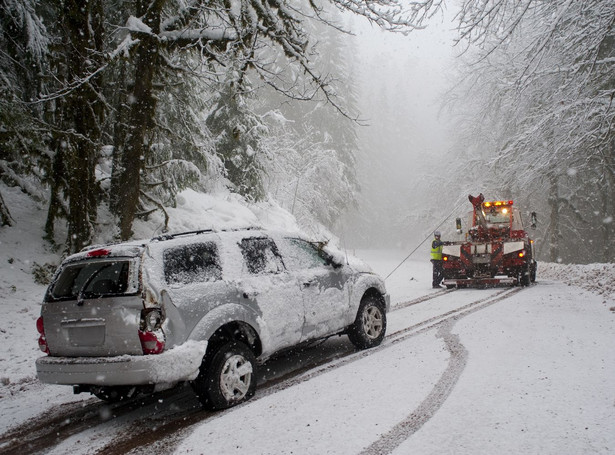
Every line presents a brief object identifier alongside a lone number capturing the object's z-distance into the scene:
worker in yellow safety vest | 15.26
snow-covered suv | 4.19
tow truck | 14.36
